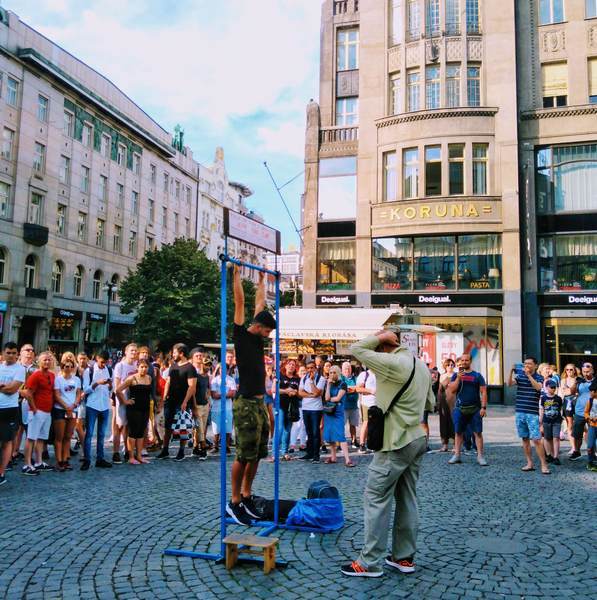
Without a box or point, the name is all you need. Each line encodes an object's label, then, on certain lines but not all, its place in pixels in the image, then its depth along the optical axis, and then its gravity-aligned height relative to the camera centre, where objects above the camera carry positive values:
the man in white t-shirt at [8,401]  8.45 -0.65
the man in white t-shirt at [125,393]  10.51 -0.63
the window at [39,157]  38.41 +13.21
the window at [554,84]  26.09 +12.73
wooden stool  4.90 -1.57
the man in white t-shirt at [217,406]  11.88 -0.95
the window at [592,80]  25.69 +12.70
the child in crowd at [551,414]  10.71 -0.85
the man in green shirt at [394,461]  4.88 -0.82
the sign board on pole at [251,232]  5.06 +1.21
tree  40.25 +4.44
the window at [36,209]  37.72 +9.64
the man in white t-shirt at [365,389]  11.73 -0.51
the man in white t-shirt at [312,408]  11.01 -0.85
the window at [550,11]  26.31 +16.08
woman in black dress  10.33 -0.82
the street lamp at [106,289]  35.58 +4.32
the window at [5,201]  35.38 +9.40
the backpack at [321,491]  6.35 -1.40
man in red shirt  9.41 -0.87
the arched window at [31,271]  37.56 +5.52
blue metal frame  5.07 -0.95
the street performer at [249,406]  5.87 -0.45
